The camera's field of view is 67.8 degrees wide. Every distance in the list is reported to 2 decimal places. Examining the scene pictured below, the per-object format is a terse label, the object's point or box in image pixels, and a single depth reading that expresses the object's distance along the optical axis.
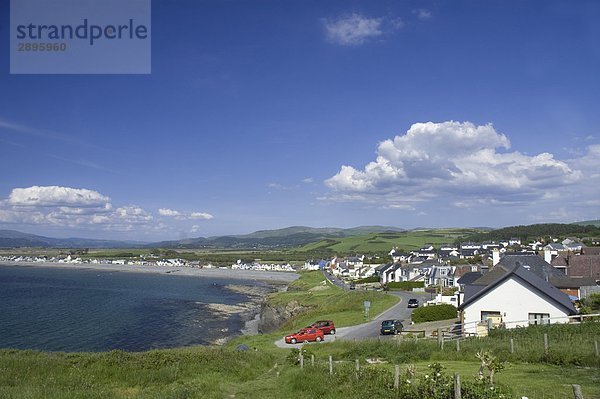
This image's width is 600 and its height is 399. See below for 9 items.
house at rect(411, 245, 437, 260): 139.05
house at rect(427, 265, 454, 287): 78.75
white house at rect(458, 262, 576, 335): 31.67
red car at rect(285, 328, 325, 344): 39.38
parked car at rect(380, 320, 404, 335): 38.84
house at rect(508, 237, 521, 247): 185.12
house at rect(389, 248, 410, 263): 151.38
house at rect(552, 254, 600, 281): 54.75
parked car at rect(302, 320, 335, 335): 42.03
